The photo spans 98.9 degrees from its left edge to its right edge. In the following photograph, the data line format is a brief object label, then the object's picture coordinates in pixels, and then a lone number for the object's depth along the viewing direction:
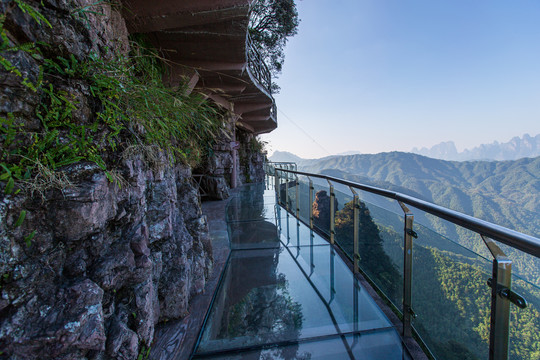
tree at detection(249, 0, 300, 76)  9.02
